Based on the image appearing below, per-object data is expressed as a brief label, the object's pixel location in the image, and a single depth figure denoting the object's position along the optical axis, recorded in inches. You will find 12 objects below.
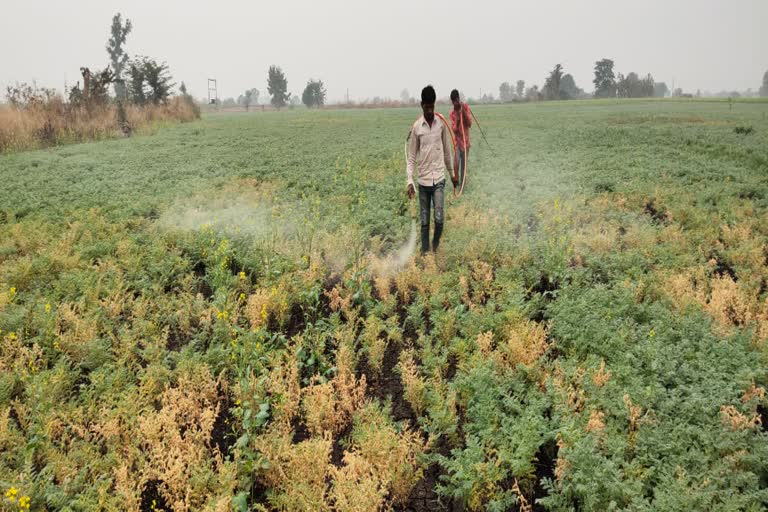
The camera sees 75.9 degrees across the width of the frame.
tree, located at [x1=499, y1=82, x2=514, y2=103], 7438.0
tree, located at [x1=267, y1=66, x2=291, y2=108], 4195.4
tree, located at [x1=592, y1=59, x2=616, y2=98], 4451.3
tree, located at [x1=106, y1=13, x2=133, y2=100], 3570.4
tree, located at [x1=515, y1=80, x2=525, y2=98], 6626.0
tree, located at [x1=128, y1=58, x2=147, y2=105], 1541.6
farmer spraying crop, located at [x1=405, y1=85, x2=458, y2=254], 298.0
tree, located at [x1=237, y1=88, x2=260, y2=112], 6363.2
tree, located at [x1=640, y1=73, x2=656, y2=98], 4628.4
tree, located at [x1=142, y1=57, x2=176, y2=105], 1520.7
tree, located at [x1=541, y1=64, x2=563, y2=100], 4069.9
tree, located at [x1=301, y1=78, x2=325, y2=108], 4256.9
